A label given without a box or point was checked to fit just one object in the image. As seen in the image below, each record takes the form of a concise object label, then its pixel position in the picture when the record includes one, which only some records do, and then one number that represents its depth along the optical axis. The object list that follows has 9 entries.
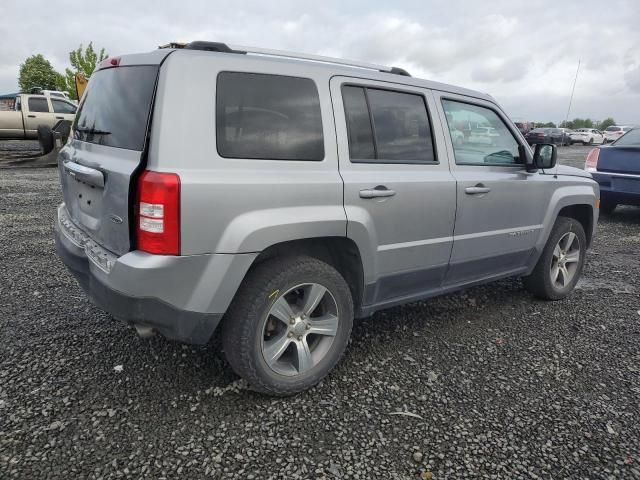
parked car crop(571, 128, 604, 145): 36.47
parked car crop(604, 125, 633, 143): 36.31
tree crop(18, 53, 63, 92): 51.81
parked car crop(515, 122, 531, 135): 29.38
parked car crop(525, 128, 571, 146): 29.68
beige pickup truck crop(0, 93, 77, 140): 15.27
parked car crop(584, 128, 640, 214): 7.23
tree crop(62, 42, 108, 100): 38.78
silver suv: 2.22
